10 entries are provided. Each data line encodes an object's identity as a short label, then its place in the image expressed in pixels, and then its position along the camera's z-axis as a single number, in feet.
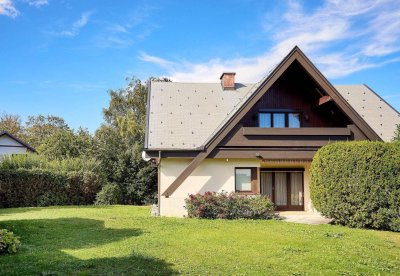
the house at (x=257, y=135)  59.67
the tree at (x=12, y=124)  194.04
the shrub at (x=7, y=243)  30.71
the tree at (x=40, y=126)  195.52
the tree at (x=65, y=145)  122.21
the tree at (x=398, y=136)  52.32
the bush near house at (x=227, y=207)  53.16
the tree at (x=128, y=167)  89.92
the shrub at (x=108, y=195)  86.07
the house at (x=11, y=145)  126.93
